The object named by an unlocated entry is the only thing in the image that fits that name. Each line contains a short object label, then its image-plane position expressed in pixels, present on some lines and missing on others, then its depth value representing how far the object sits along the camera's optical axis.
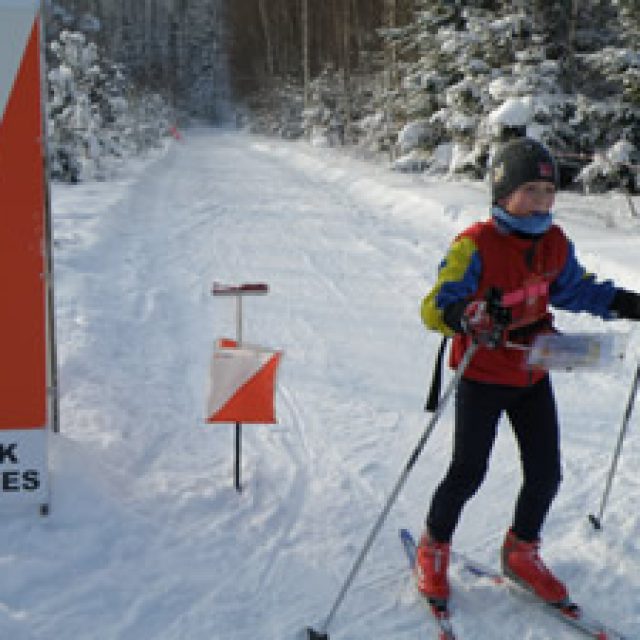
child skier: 2.63
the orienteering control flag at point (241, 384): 3.75
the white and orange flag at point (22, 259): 2.99
